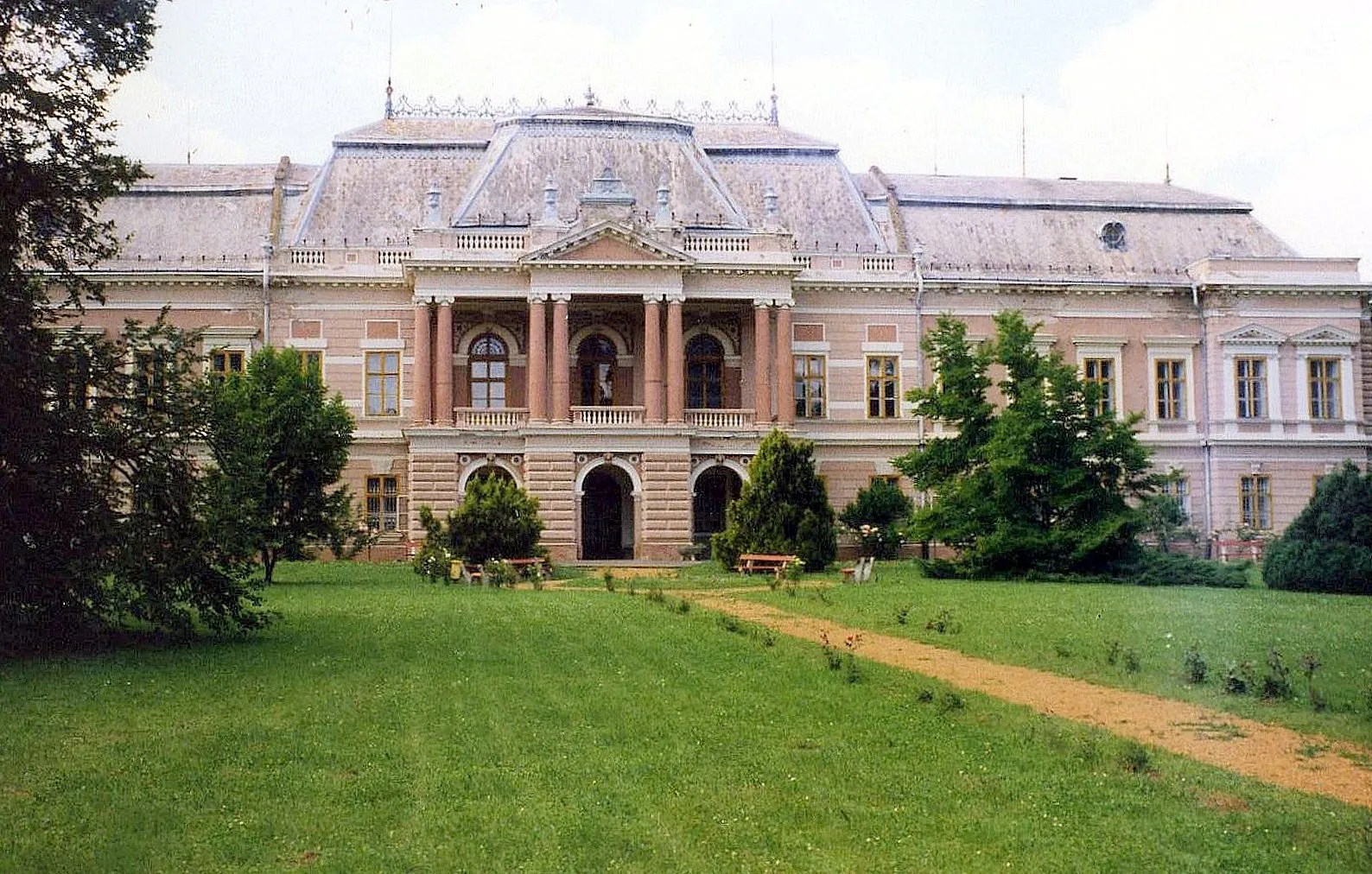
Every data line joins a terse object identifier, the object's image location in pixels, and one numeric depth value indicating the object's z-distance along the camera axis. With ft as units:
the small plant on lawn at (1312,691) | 42.32
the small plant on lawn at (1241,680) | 45.96
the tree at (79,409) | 55.26
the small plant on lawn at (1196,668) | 48.47
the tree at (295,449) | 99.04
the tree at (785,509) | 112.37
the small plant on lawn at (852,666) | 49.75
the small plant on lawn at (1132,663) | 51.31
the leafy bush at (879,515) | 138.82
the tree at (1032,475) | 105.09
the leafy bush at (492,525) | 109.81
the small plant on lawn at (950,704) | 43.29
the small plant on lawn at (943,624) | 65.77
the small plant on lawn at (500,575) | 100.58
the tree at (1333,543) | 91.35
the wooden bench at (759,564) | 110.63
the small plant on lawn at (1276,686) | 44.65
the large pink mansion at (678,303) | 138.21
